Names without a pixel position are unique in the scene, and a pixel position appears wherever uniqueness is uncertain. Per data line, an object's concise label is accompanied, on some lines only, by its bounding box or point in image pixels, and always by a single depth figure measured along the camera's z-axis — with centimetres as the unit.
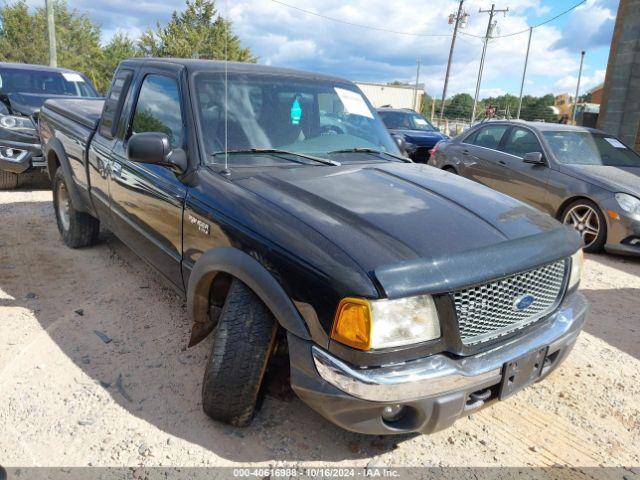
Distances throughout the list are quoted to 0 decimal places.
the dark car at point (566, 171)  572
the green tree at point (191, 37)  2405
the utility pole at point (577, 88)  5283
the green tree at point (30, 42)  3209
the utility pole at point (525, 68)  4147
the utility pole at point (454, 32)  3298
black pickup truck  196
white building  5088
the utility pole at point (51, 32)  1806
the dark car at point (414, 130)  1118
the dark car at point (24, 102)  706
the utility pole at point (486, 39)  3311
